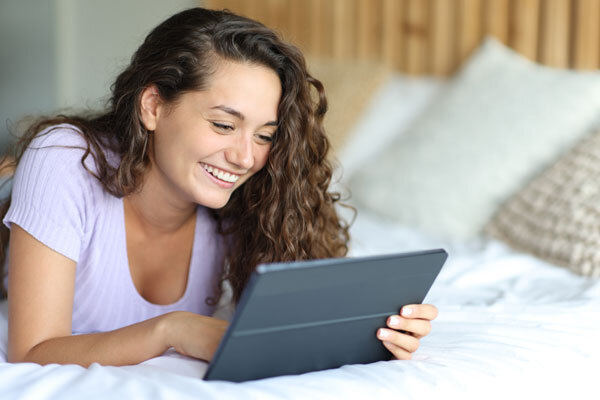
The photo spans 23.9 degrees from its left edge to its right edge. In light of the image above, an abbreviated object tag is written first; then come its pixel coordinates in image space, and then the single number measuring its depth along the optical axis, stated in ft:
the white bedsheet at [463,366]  4.98
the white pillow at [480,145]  7.54
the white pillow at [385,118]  8.81
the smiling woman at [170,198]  5.48
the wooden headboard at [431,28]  8.30
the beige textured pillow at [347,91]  9.08
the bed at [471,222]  5.12
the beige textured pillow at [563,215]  6.66
